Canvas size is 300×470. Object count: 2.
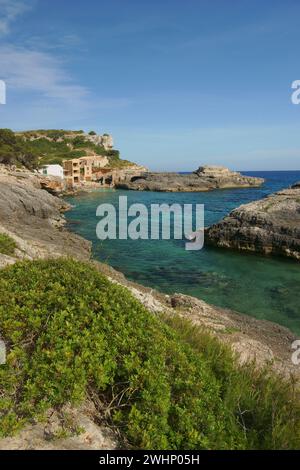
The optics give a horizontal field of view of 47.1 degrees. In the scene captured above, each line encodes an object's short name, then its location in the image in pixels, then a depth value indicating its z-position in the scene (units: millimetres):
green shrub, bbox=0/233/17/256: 10235
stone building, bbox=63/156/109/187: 84562
